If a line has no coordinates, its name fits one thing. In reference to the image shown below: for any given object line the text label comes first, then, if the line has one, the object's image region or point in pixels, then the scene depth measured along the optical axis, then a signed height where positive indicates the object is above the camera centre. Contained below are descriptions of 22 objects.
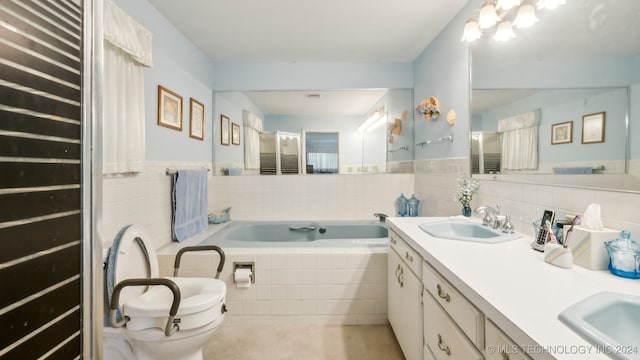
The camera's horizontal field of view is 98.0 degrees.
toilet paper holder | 2.10 -0.69
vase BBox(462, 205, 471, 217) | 1.91 -0.23
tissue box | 0.97 -0.25
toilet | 1.33 -0.69
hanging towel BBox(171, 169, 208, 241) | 2.32 -0.26
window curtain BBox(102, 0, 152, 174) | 1.62 +0.53
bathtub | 3.01 -0.61
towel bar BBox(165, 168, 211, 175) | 2.24 +0.02
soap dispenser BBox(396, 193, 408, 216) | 3.00 -0.32
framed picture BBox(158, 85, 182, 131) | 2.12 +0.53
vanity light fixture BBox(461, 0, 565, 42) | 1.45 +0.92
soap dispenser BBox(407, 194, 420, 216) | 2.94 -0.32
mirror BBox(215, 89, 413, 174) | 3.19 +0.66
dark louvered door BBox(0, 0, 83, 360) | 0.54 -0.01
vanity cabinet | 0.79 -0.53
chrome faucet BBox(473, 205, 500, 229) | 1.55 -0.23
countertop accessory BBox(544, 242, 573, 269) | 0.99 -0.29
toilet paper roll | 2.05 -0.75
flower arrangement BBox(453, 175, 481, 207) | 1.90 -0.11
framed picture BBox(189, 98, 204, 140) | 2.63 +0.54
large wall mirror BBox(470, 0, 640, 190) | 1.02 +0.37
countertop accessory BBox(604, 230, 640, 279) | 0.88 -0.26
